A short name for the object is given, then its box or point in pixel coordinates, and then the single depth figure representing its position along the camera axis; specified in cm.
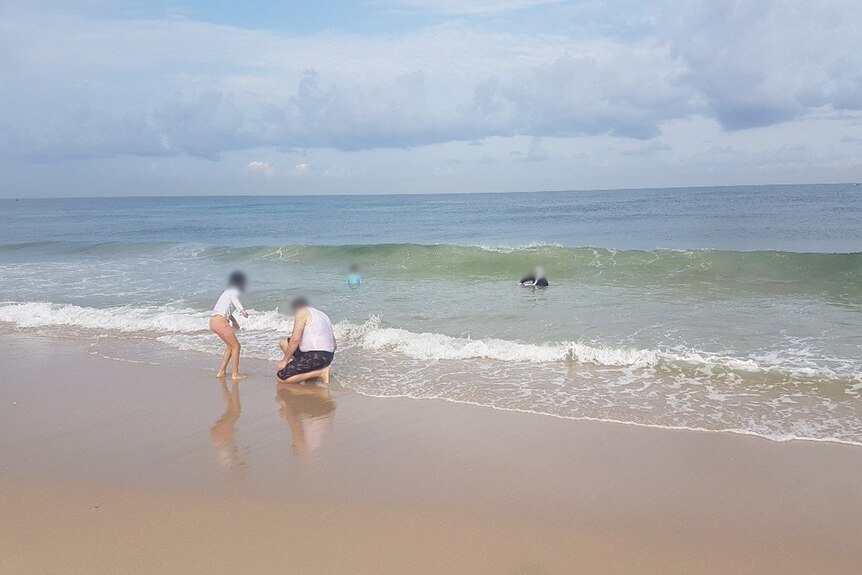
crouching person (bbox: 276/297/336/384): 822
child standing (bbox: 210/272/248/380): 867
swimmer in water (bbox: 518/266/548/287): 1568
